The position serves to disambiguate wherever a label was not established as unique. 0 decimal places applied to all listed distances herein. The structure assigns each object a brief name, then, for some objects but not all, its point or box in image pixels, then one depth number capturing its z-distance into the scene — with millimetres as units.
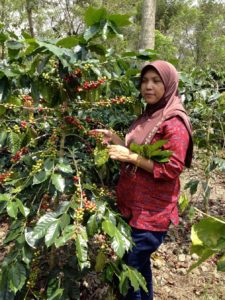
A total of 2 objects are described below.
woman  1616
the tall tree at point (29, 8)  13202
